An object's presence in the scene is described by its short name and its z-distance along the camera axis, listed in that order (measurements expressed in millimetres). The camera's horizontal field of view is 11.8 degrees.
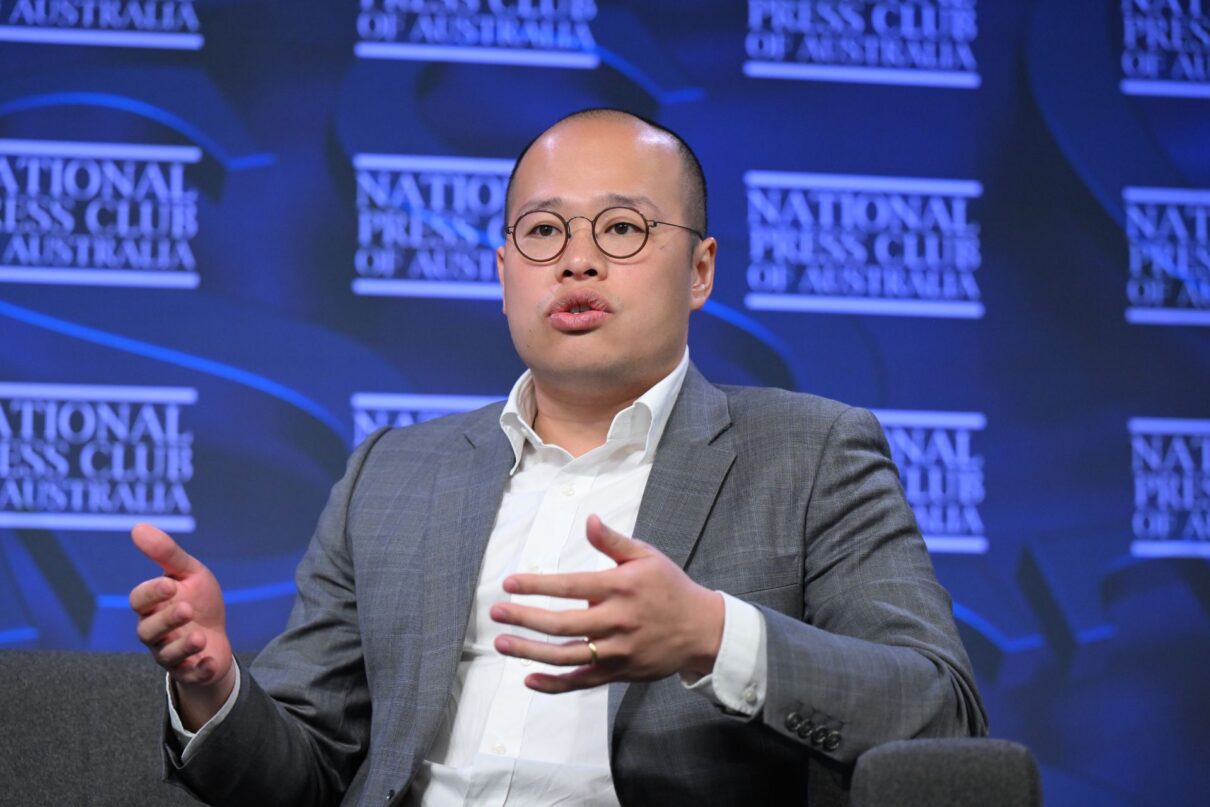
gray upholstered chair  4689
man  4419
